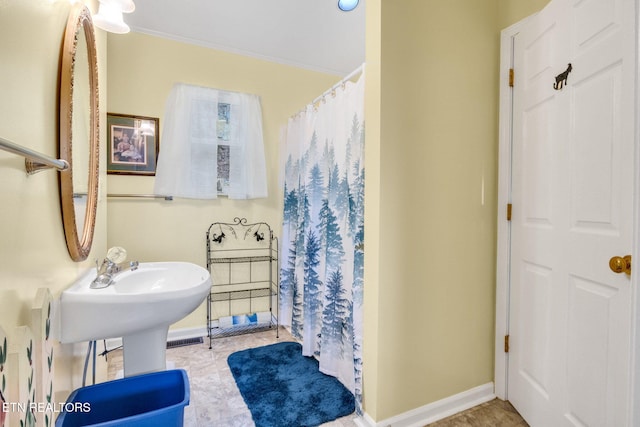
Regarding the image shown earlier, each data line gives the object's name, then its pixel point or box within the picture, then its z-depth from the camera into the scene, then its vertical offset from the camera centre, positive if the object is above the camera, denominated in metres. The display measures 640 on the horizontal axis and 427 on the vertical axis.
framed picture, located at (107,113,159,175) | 2.31 +0.50
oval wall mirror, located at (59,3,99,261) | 1.03 +0.31
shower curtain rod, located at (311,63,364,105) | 1.65 +0.78
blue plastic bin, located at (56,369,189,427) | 1.01 -0.75
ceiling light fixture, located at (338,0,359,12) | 2.07 +1.44
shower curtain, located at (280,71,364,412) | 1.68 -0.15
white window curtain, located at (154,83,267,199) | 2.44 +0.53
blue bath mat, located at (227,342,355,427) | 1.61 -1.11
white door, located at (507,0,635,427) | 1.14 -0.01
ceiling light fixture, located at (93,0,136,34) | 1.38 +0.91
